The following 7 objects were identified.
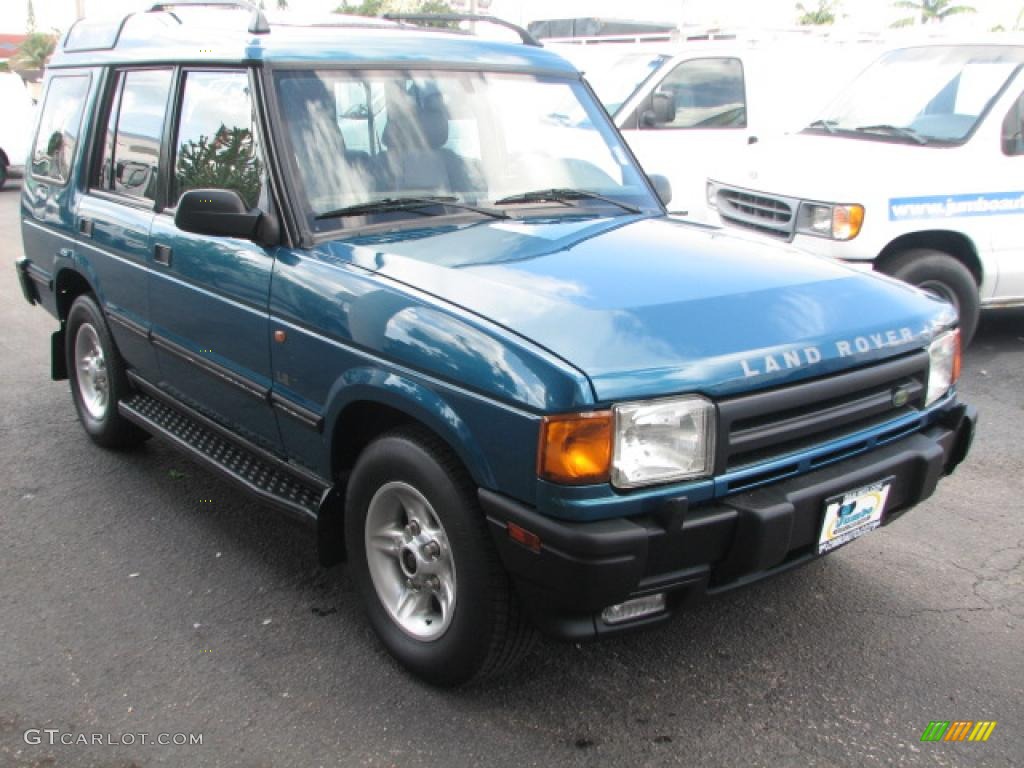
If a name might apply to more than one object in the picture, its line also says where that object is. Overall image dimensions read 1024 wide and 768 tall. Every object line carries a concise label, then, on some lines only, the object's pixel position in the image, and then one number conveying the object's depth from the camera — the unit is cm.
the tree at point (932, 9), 4084
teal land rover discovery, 245
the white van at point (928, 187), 614
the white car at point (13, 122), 1664
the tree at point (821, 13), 3142
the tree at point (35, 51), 4553
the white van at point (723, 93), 880
